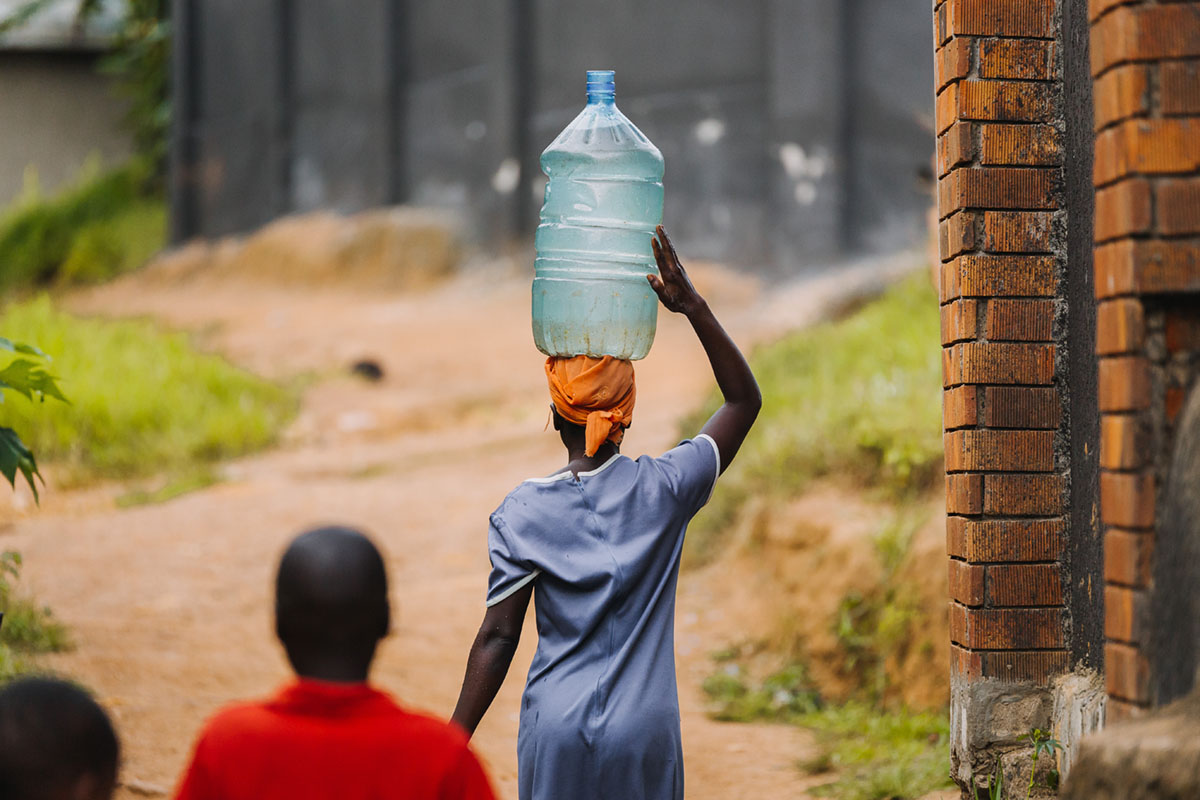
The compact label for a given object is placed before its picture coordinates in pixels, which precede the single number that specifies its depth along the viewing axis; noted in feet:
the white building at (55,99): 164.96
